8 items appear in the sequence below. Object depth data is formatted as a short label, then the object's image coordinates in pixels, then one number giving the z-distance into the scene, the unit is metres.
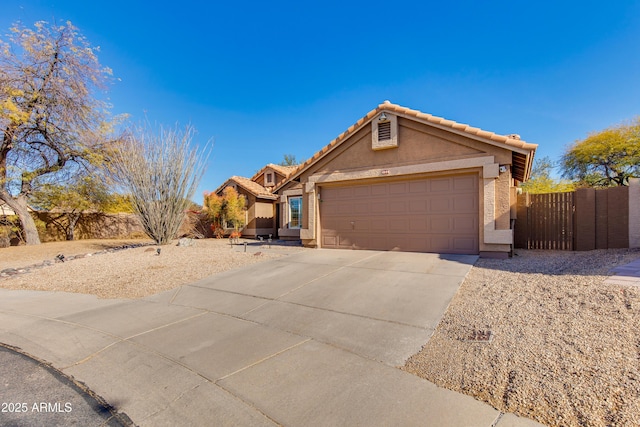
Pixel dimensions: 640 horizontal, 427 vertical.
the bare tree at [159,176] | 12.20
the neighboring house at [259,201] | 20.34
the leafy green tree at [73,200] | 17.20
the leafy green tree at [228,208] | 19.02
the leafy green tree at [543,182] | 24.92
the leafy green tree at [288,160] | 49.50
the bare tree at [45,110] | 13.66
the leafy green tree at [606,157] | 23.48
